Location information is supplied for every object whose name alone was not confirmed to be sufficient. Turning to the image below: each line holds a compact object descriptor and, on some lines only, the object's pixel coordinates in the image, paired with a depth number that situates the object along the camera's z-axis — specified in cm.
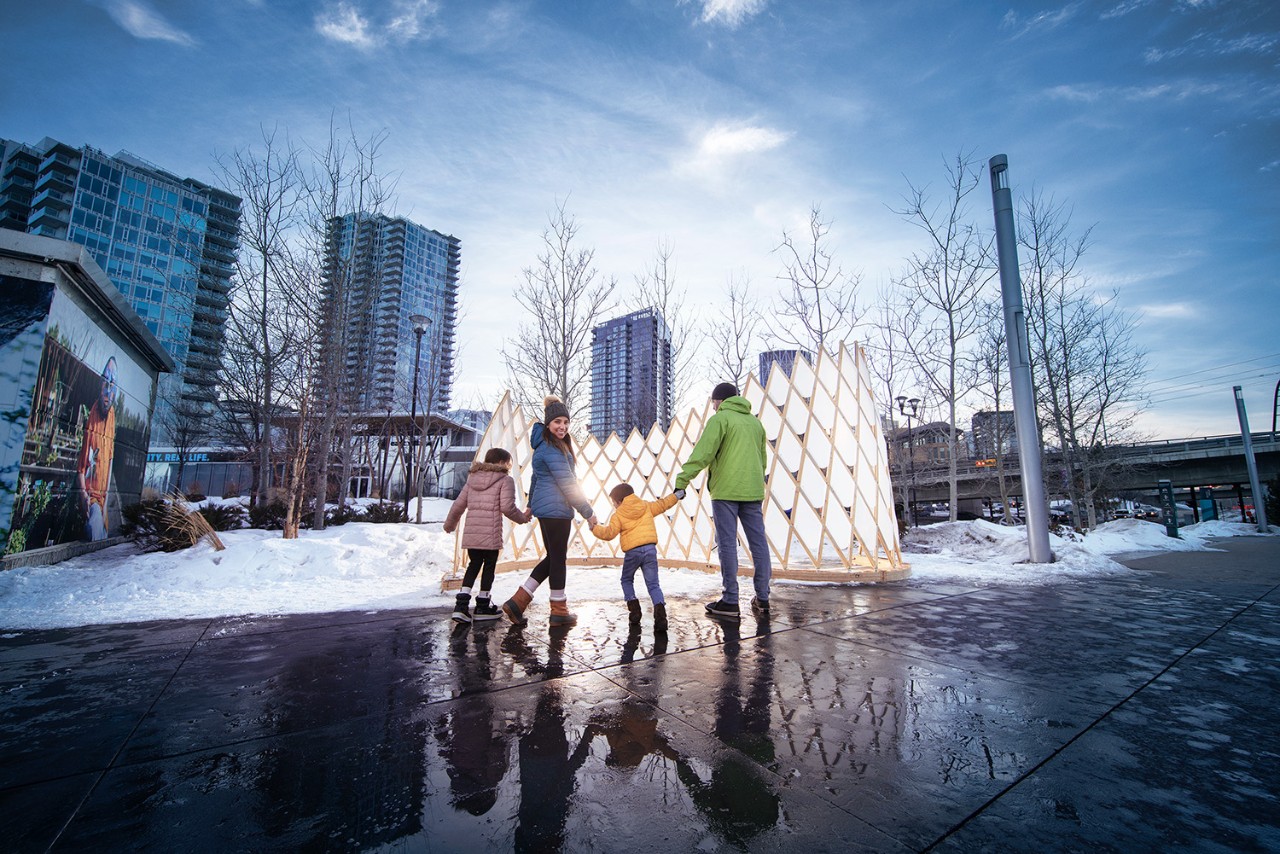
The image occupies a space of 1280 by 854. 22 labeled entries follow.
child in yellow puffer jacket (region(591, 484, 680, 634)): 315
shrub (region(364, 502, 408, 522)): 1157
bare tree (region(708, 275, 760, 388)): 1277
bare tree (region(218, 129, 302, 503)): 819
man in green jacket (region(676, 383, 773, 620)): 345
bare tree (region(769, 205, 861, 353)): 1149
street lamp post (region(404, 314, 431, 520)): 1362
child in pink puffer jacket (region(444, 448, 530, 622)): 342
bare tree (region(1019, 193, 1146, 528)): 1352
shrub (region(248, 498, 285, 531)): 867
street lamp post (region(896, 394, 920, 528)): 1336
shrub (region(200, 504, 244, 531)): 752
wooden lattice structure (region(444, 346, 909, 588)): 536
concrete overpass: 2117
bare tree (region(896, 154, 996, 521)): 1078
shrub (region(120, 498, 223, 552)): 588
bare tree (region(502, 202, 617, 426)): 1083
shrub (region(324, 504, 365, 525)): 1049
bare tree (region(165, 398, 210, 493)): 2114
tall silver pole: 608
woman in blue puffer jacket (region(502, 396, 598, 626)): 329
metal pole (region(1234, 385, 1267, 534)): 1498
